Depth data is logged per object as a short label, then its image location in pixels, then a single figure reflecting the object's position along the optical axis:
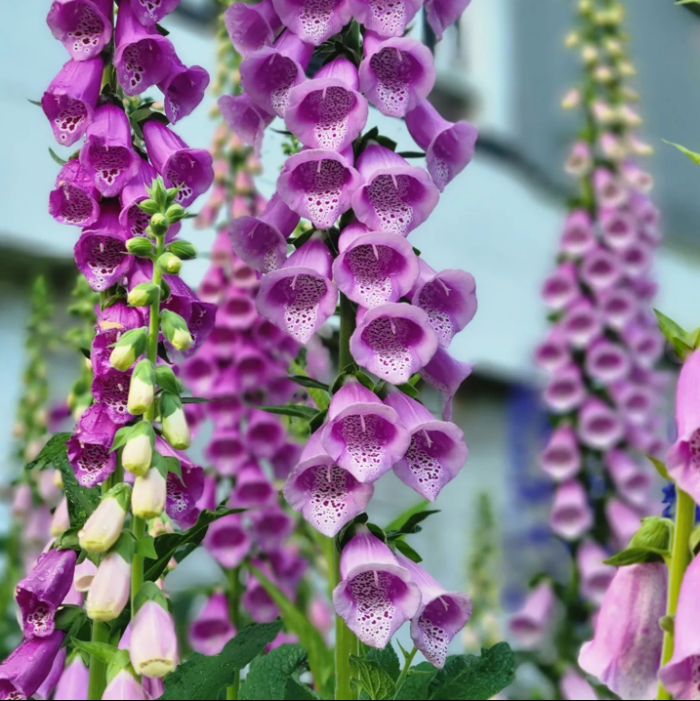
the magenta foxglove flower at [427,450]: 1.01
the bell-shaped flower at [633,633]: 0.95
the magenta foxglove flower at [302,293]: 1.02
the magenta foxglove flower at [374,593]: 0.98
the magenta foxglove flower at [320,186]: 1.02
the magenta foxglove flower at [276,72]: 1.04
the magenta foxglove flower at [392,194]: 1.01
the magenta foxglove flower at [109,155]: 1.01
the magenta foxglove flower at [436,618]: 0.99
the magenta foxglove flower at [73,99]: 1.02
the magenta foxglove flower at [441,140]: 1.06
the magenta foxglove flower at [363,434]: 0.99
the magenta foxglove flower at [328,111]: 1.02
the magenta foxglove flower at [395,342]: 1.00
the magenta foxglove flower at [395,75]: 1.03
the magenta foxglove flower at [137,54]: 1.02
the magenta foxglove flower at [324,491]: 1.00
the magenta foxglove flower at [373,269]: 1.01
